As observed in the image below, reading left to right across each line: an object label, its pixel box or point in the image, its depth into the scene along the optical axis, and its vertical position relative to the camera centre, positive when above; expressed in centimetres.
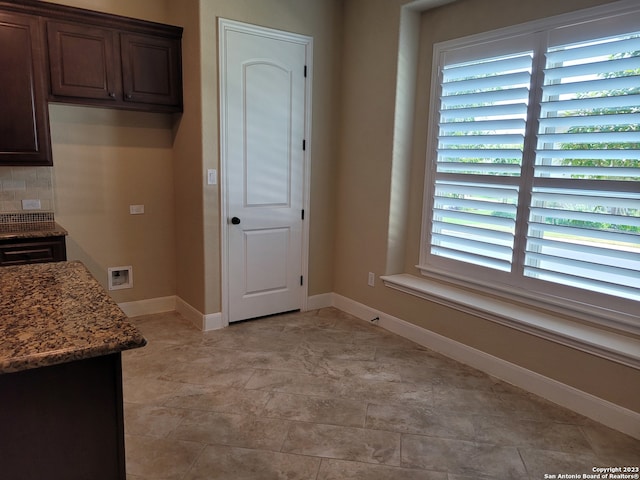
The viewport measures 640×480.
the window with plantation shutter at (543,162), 260 +10
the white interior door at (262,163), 377 +7
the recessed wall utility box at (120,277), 412 -100
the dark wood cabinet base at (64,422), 124 -73
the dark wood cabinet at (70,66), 325 +77
